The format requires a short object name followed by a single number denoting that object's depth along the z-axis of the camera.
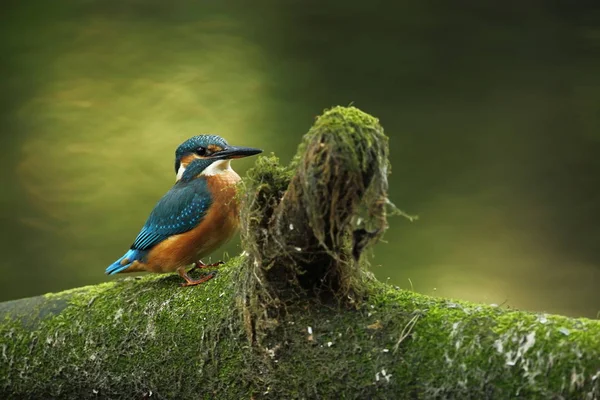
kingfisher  6.69
